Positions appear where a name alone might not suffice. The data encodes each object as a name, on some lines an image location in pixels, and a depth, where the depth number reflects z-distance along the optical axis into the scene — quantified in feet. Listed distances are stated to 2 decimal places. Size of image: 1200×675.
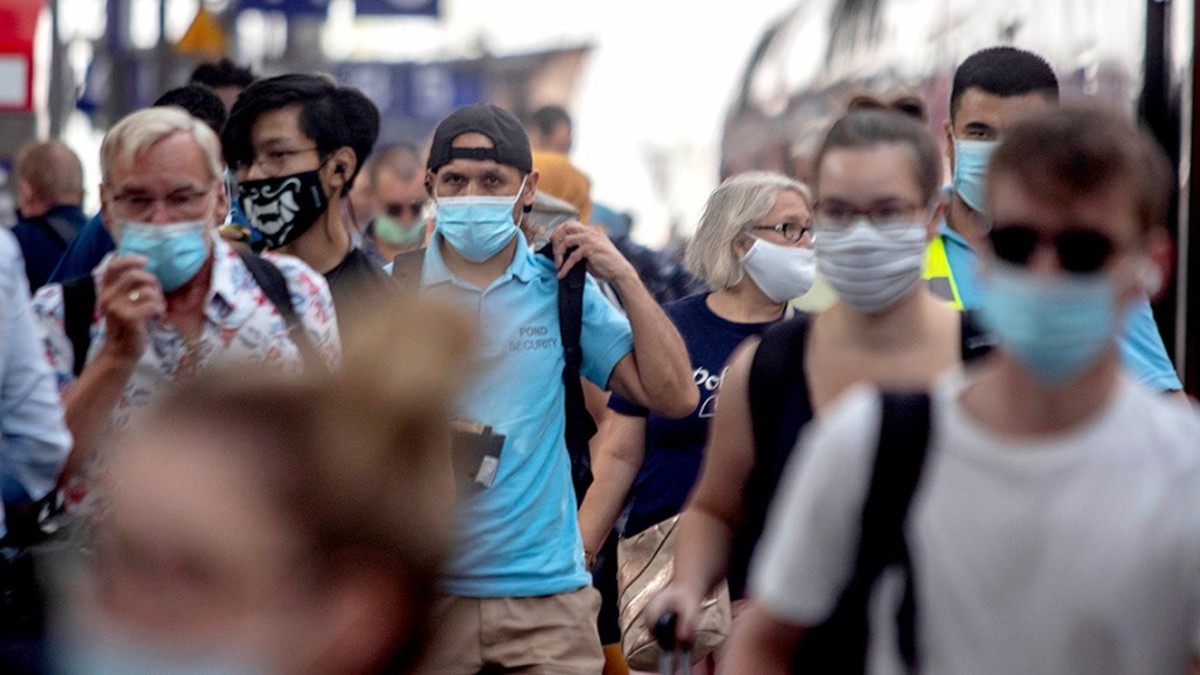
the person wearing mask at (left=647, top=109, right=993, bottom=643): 26.89
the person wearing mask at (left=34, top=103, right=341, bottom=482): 29.86
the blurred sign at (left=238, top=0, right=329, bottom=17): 141.79
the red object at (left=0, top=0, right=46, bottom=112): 100.99
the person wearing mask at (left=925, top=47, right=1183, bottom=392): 36.47
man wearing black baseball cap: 36.55
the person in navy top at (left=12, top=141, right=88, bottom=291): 60.13
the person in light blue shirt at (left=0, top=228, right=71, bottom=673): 28.76
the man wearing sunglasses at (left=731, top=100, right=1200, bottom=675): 18.85
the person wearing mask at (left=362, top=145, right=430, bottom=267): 80.69
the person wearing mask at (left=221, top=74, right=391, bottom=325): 38.09
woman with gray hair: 42.55
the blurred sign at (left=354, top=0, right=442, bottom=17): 140.36
